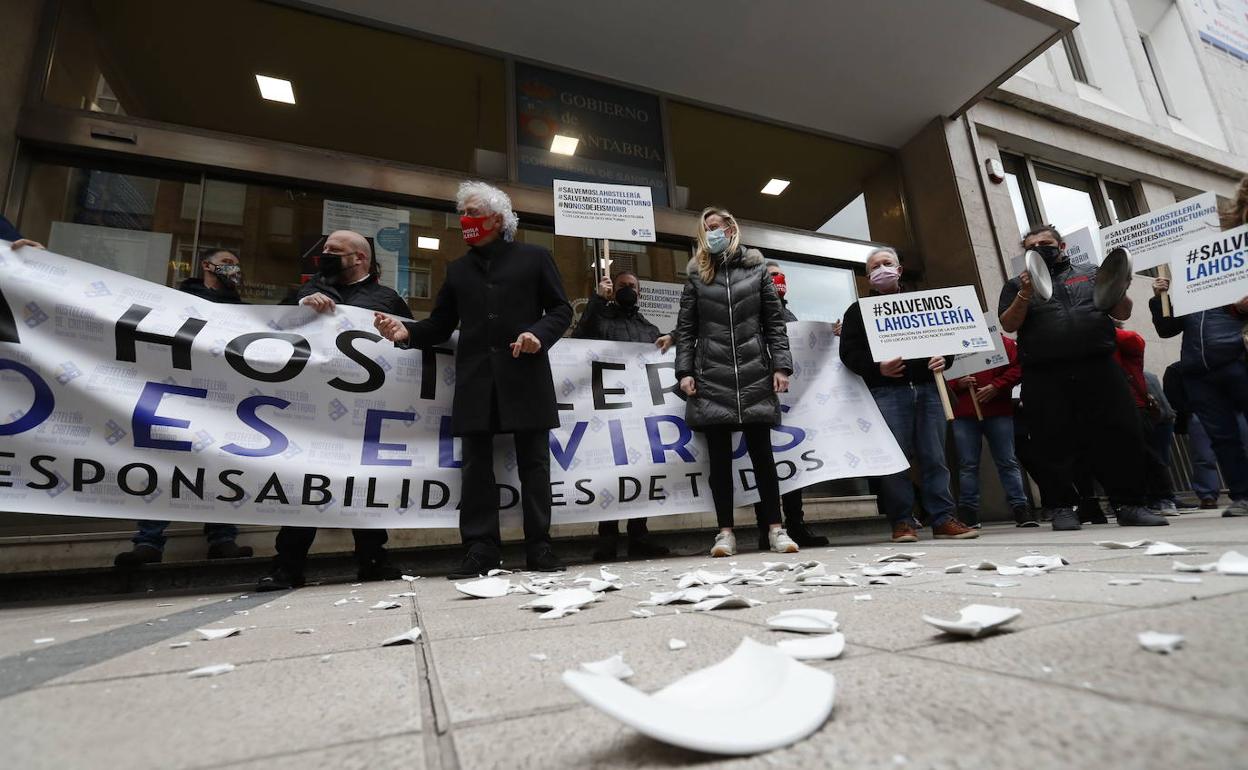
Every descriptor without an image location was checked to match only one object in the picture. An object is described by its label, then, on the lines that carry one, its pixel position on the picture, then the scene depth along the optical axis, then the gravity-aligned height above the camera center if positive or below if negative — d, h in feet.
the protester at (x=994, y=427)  15.70 +1.58
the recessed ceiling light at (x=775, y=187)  24.00 +12.34
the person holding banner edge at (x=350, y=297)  9.86 +4.34
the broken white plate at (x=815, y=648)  3.07 -0.76
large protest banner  9.01 +1.93
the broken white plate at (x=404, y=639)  4.26 -0.75
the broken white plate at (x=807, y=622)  3.69 -0.74
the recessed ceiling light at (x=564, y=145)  19.27 +11.72
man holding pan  11.14 +1.81
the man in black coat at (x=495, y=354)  9.96 +2.81
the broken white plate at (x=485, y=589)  6.72 -0.72
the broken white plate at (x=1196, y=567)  4.42 -0.68
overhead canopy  17.69 +14.23
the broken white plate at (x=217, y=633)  5.01 -0.74
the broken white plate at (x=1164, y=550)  5.92 -0.73
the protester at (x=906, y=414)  12.71 +1.74
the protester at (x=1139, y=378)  15.03 +2.55
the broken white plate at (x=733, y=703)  1.88 -0.70
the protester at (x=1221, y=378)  13.16 +2.08
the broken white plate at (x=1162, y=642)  2.48 -0.68
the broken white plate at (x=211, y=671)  3.58 -0.74
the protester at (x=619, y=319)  14.33 +4.72
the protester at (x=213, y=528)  10.75 +0.32
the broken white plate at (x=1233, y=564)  4.06 -0.63
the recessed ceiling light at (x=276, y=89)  18.02 +13.21
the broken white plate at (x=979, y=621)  3.12 -0.69
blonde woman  11.46 +2.86
